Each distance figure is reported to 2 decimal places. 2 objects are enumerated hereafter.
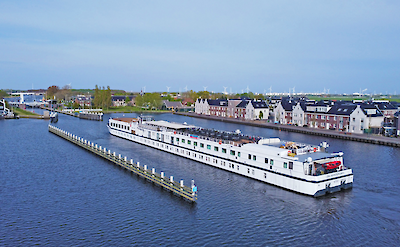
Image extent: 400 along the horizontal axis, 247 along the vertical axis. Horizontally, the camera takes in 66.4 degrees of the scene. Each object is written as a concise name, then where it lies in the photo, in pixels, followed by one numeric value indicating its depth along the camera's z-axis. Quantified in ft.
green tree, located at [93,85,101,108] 623.89
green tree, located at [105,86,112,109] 637.71
